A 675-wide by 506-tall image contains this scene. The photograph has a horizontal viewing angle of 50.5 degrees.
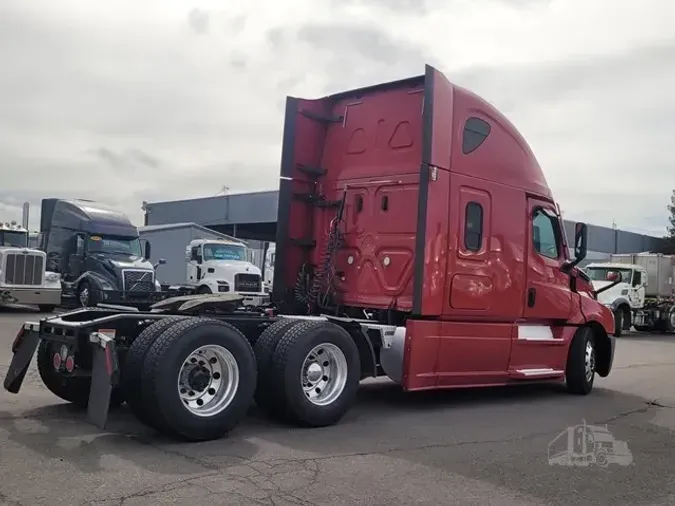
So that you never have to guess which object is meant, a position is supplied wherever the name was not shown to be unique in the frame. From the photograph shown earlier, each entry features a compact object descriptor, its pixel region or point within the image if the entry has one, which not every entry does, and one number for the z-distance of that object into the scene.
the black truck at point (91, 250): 21.17
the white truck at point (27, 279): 20.84
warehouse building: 44.22
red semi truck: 6.21
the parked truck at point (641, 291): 25.23
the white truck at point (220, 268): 23.45
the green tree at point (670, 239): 56.12
